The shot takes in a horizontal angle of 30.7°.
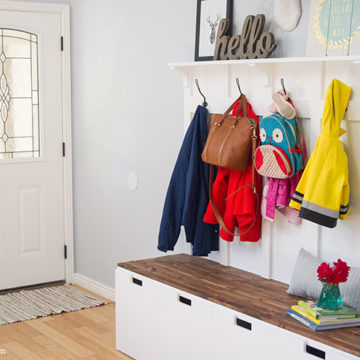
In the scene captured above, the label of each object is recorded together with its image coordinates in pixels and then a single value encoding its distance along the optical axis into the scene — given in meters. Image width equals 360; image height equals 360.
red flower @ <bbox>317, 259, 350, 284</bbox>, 2.41
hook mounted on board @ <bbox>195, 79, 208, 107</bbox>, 3.35
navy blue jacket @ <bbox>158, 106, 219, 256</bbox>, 3.27
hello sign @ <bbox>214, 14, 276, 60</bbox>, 2.94
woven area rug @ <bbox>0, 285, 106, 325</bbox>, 3.94
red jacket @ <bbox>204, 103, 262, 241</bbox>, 3.04
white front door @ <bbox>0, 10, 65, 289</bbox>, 4.32
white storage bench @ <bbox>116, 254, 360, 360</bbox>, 2.40
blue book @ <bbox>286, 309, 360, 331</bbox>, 2.39
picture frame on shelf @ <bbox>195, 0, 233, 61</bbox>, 3.22
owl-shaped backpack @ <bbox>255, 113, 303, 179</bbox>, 2.77
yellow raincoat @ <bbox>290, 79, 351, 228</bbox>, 2.56
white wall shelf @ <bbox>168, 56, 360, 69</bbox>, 2.55
